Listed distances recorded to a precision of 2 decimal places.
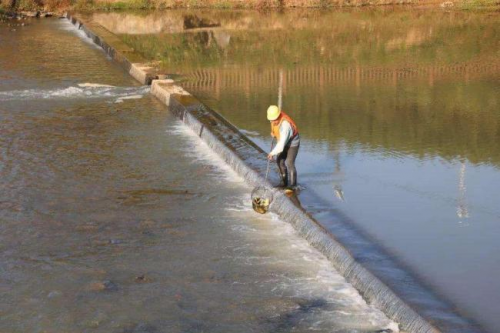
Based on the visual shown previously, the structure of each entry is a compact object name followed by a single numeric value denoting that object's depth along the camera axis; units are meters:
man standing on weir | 14.52
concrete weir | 10.19
